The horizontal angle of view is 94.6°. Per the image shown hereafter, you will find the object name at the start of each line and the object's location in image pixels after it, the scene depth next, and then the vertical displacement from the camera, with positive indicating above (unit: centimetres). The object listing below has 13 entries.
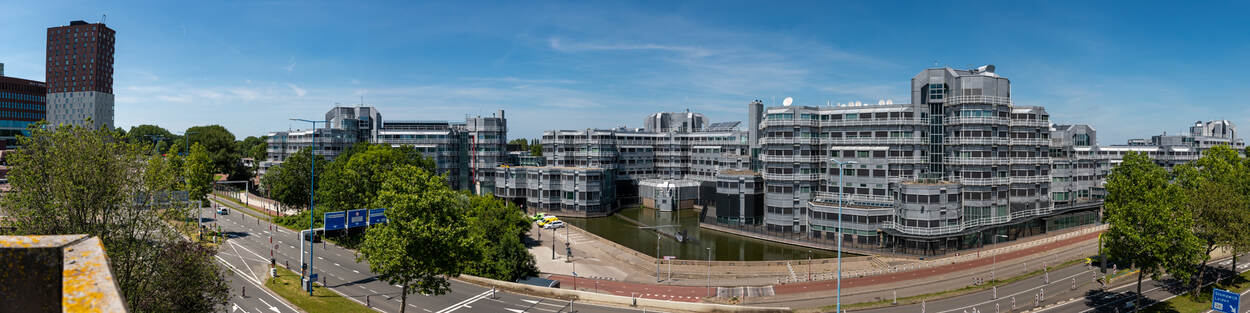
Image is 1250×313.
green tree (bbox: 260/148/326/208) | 10369 -510
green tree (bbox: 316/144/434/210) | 8125 -331
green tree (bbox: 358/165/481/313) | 4366 -609
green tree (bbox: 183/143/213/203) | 9877 -380
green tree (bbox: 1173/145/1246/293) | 5669 -480
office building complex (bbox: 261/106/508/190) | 14038 +414
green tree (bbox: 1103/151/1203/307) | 5047 -631
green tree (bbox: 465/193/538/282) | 6512 -1103
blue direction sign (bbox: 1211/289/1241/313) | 4453 -1101
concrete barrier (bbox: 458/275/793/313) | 5119 -1348
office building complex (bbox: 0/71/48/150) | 17262 +1547
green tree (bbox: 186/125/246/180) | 16162 +120
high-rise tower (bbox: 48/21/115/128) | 19162 +2846
